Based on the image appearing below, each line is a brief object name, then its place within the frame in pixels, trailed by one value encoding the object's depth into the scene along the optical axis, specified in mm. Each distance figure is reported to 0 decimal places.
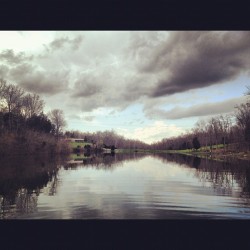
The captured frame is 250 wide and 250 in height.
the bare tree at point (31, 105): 100875
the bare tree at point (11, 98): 85412
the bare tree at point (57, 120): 134875
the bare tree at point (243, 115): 84912
